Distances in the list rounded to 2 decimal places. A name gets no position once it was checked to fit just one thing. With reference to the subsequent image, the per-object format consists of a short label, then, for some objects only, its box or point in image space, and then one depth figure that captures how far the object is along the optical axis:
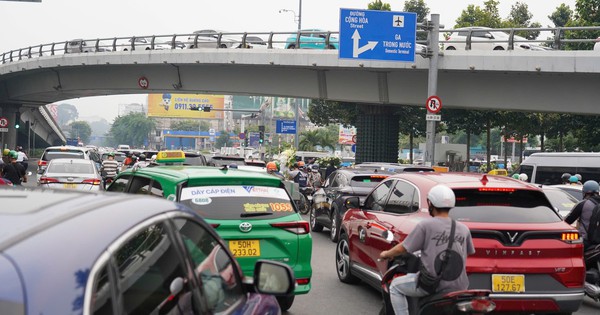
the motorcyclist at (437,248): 5.32
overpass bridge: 24.44
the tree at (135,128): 181.38
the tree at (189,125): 173.88
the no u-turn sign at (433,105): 20.53
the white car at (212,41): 32.31
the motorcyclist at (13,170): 15.63
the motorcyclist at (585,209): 8.91
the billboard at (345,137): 88.16
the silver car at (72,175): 18.56
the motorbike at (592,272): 8.67
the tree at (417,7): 52.88
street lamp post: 53.38
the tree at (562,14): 52.75
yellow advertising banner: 141.50
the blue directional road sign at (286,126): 66.19
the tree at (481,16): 47.44
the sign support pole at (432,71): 21.52
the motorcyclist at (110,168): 25.54
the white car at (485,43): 25.03
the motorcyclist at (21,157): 23.22
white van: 18.89
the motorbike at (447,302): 5.14
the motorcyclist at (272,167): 18.81
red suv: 6.60
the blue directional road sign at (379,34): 24.08
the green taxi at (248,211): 7.13
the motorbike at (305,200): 20.92
